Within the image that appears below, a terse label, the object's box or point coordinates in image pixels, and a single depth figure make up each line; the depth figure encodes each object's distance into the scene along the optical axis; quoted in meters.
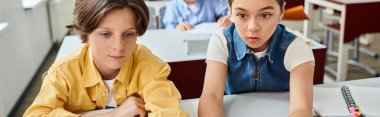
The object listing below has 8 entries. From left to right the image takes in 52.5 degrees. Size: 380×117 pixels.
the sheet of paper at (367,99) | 1.11
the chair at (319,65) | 1.87
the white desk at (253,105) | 1.12
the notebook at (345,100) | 1.10
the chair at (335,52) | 3.21
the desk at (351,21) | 2.79
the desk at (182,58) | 1.78
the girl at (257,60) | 1.10
